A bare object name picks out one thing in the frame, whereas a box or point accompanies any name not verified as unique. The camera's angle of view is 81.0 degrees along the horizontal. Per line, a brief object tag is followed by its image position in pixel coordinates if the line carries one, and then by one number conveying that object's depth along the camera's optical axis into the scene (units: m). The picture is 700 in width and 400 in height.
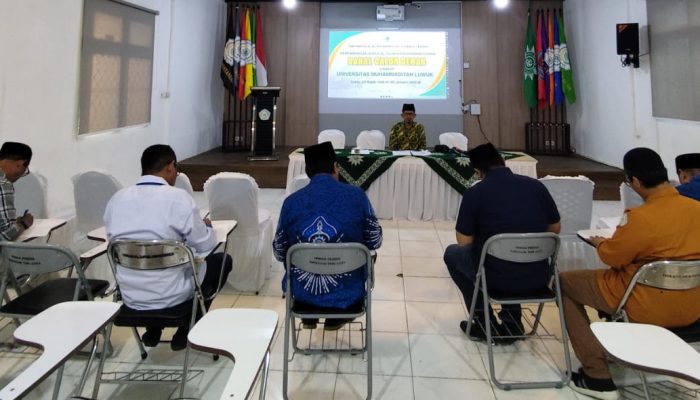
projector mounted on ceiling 7.64
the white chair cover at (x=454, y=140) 5.46
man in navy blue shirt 1.98
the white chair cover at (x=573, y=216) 2.76
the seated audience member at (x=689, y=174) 2.12
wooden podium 6.37
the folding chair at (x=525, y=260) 1.86
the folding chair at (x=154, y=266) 1.66
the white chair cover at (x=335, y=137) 5.52
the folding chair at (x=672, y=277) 1.53
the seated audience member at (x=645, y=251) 1.59
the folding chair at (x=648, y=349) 1.15
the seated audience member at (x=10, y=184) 2.00
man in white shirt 1.72
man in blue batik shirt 1.79
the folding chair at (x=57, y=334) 1.01
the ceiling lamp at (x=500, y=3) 7.25
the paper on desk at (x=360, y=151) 4.68
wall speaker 5.22
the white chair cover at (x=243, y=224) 2.64
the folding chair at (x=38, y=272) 1.70
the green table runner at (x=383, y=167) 4.42
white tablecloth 4.54
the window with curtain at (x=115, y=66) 4.12
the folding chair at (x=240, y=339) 1.03
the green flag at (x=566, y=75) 7.22
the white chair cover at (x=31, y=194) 2.68
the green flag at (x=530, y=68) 7.50
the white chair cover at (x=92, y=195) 2.65
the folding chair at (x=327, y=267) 1.65
